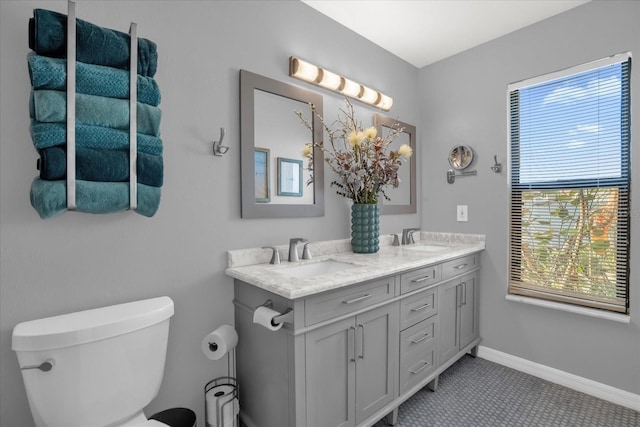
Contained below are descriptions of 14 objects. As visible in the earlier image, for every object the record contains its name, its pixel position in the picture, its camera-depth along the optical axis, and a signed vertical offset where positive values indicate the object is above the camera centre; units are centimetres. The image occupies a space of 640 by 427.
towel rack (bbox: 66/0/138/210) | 105 +37
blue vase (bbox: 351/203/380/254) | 200 -10
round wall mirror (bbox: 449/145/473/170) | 249 +47
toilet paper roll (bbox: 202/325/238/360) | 134 -59
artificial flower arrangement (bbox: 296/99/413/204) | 197 +33
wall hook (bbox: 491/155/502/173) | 234 +36
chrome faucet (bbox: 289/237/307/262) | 172 -21
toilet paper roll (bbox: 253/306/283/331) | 116 -41
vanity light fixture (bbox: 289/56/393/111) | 182 +87
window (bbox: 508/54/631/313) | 188 +19
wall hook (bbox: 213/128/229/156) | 150 +32
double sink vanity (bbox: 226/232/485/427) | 123 -59
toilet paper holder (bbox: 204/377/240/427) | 133 -88
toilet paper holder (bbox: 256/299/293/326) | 117 -41
